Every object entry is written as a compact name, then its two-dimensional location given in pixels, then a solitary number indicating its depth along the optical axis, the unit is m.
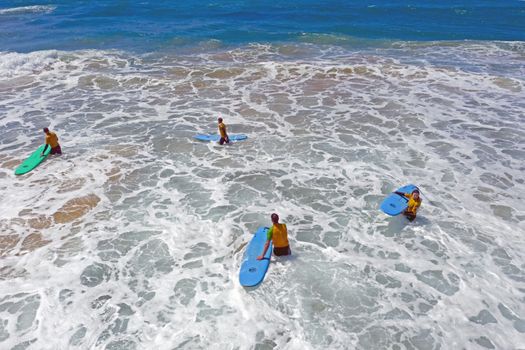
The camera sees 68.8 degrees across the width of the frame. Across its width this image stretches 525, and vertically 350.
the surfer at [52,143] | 14.95
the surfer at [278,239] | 9.91
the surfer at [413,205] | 11.35
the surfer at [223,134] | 16.00
